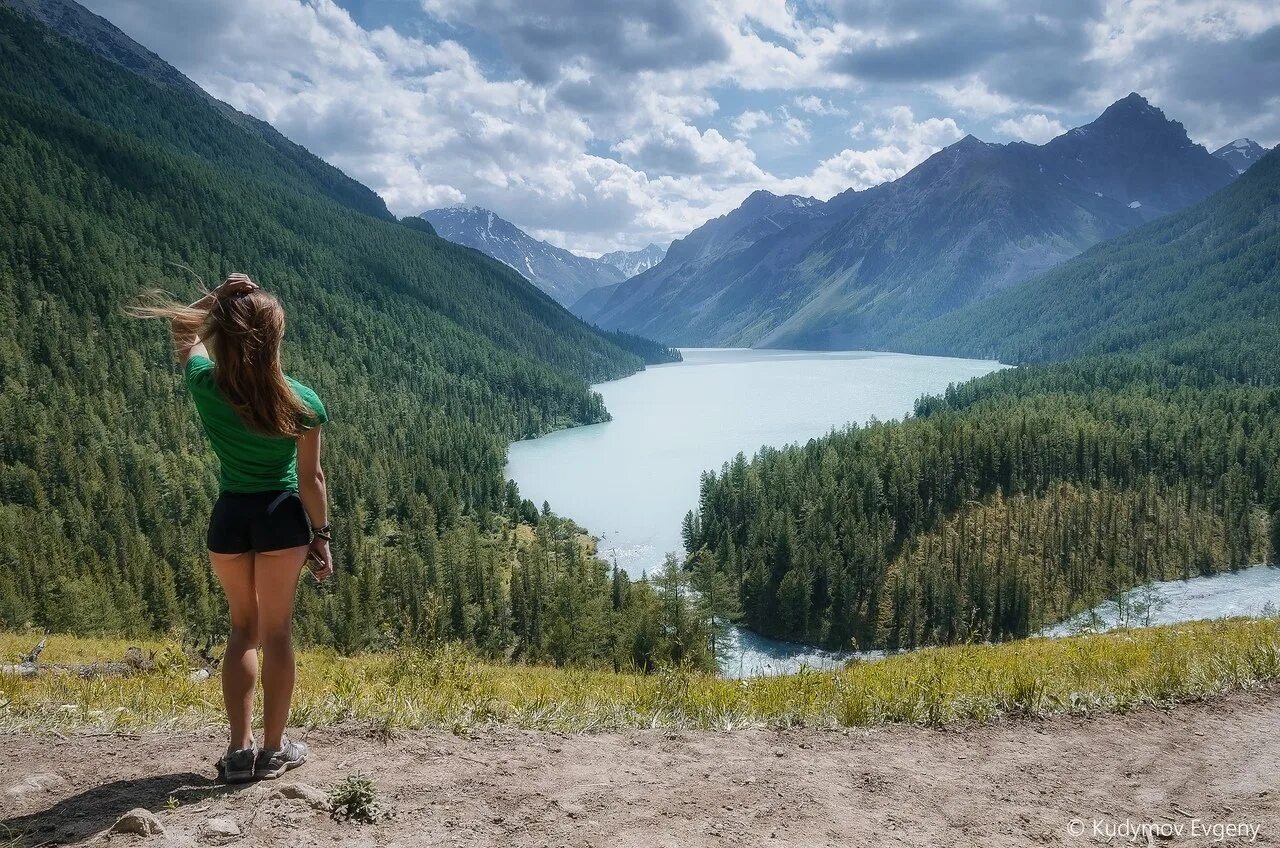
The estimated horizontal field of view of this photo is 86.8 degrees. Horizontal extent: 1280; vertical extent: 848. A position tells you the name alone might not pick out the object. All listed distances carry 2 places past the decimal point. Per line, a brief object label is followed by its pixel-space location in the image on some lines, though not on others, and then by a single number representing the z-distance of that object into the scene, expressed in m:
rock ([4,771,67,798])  6.06
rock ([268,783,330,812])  5.94
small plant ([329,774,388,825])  5.87
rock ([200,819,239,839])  5.35
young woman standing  5.85
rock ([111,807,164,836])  5.23
